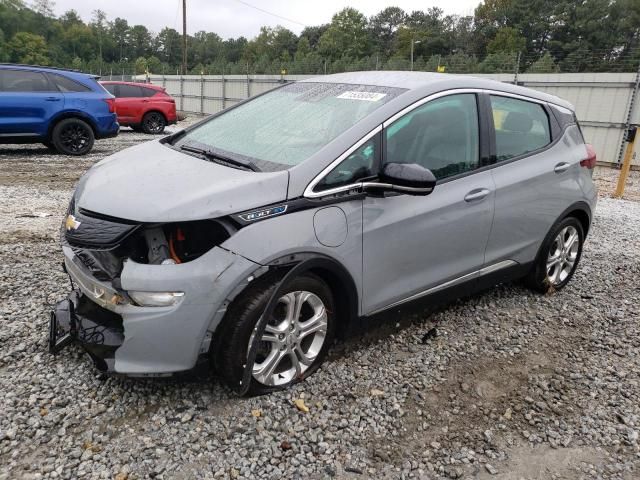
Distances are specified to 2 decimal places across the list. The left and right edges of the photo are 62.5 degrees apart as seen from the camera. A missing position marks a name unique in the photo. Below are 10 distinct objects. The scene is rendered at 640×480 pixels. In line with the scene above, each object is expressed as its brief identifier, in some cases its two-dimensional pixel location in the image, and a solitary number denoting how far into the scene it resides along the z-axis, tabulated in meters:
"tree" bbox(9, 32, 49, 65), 77.69
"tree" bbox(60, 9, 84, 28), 116.10
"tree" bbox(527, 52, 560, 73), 16.34
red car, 14.61
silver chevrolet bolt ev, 2.41
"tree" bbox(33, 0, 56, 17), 107.60
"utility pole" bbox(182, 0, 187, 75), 38.75
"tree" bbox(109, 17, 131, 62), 109.44
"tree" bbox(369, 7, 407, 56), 83.01
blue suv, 9.40
